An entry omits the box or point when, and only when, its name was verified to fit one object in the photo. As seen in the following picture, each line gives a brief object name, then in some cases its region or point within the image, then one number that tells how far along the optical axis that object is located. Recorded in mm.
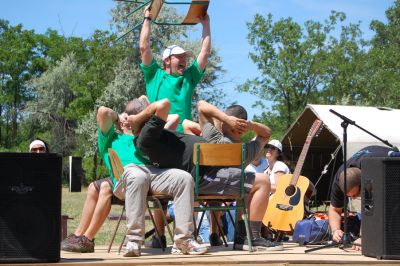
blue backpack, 10866
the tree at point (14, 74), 77469
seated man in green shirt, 8329
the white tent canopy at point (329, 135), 21397
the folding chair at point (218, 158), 8680
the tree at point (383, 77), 54054
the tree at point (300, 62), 55125
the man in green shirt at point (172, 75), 9757
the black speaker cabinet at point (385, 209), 8145
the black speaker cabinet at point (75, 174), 16691
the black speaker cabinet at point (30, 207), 7242
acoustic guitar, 12399
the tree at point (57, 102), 68192
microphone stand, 9115
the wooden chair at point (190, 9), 9522
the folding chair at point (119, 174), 8747
